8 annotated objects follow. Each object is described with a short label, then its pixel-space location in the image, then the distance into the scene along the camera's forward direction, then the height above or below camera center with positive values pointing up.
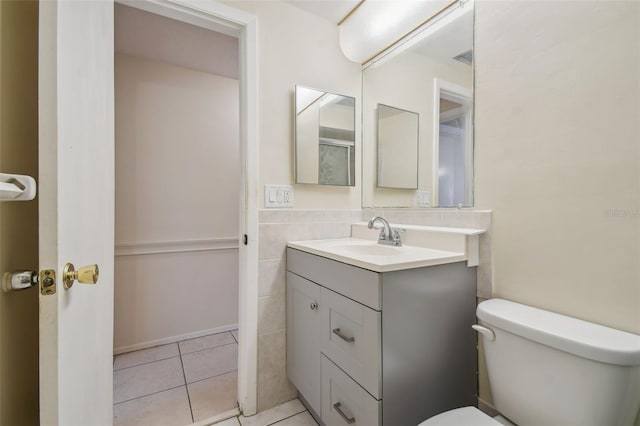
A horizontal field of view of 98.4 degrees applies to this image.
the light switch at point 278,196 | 1.52 +0.08
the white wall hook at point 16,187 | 0.50 +0.04
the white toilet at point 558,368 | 0.73 -0.46
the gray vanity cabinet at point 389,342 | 0.93 -0.50
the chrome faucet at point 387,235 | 1.41 -0.12
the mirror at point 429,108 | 1.29 +0.54
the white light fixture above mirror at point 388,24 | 1.36 +1.01
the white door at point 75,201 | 0.58 +0.02
